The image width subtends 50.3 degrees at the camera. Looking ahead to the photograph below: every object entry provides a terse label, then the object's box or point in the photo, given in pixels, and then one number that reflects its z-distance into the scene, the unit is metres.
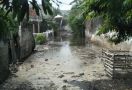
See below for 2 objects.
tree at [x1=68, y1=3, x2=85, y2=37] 19.83
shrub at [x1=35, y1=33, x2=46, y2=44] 12.94
